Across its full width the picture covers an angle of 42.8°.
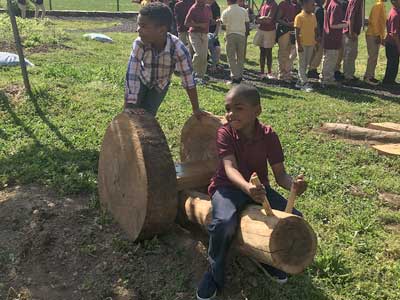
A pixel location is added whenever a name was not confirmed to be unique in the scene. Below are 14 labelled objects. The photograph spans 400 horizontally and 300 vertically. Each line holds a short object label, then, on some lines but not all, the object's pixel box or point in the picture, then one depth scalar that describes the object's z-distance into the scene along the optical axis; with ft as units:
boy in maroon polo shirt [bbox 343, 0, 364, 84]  32.68
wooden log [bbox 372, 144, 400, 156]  20.62
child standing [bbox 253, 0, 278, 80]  34.53
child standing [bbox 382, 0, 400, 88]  33.22
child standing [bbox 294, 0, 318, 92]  31.73
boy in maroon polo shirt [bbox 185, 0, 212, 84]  32.78
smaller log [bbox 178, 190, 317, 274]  9.66
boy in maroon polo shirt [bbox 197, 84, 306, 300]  10.68
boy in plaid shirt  14.57
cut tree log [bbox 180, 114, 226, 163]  14.33
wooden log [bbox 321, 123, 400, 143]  22.21
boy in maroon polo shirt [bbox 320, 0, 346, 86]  32.50
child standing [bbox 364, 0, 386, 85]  34.27
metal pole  23.86
